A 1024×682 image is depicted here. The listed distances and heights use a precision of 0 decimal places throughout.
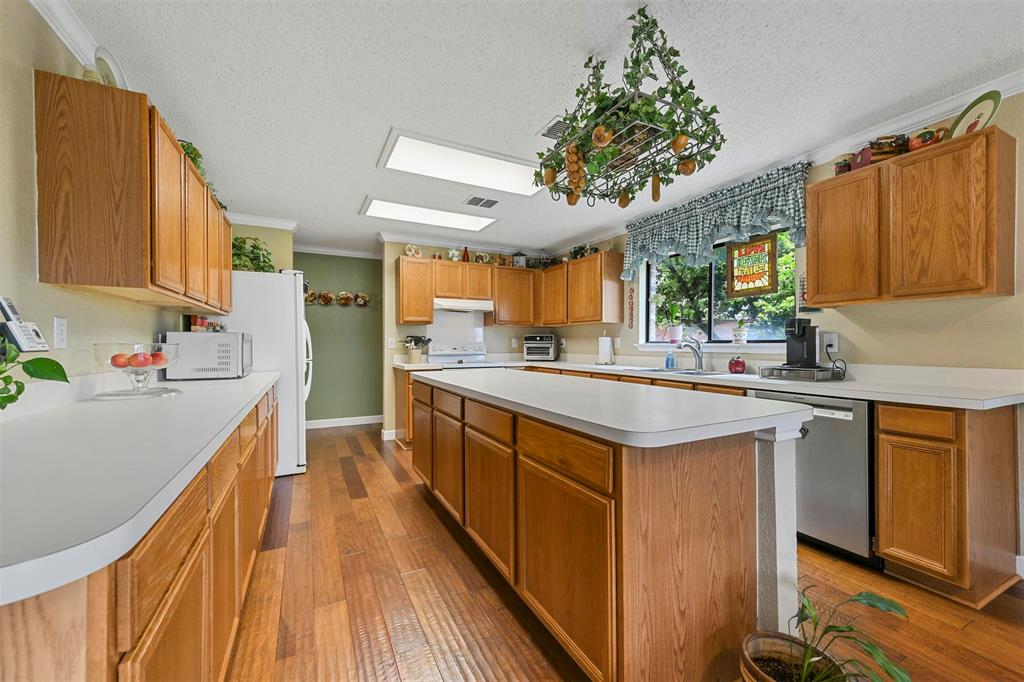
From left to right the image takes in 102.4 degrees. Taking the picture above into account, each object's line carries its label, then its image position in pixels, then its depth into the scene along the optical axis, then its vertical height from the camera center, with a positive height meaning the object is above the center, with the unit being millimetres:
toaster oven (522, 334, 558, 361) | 5586 -81
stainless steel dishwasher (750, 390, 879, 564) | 2072 -723
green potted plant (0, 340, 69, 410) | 834 -57
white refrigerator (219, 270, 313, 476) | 3498 +60
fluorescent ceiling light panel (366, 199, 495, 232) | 4098 +1340
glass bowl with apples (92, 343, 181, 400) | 1798 -96
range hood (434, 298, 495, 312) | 5078 +453
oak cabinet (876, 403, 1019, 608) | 1795 -729
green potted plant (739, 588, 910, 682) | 1066 -888
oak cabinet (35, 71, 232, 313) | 1485 +587
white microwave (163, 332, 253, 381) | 2639 -87
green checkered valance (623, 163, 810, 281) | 2893 +997
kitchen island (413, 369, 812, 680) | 1155 -585
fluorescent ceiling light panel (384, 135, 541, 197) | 2941 +1355
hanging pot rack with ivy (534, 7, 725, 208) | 1526 +808
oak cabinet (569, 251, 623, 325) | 4613 +601
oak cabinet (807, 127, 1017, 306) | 1974 +610
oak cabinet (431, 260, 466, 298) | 5070 +773
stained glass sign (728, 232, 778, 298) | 3250 +599
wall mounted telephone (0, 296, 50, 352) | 1224 +34
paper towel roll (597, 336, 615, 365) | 4703 -117
